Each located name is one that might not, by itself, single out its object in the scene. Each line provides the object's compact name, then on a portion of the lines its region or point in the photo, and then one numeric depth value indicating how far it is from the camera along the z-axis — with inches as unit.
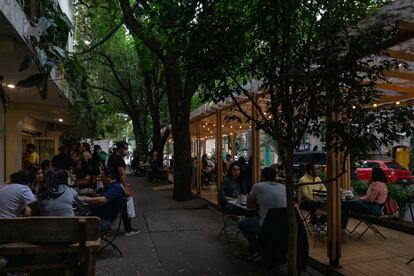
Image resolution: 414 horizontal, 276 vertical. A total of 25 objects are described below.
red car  835.9
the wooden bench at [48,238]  177.8
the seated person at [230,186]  313.3
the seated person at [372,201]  295.7
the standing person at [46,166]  375.3
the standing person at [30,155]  469.7
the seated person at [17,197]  199.8
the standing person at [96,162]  455.1
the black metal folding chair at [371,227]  295.7
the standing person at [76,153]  521.4
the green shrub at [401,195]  330.3
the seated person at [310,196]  302.4
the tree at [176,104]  455.5
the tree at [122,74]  833.7
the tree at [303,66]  165.6
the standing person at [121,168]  317.1
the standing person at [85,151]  482.7
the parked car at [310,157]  924.2
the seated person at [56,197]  221.8
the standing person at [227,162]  665.6
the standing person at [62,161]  389.7
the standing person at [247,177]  415.8
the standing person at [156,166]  822.5
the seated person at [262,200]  227.0
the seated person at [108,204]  256.2
